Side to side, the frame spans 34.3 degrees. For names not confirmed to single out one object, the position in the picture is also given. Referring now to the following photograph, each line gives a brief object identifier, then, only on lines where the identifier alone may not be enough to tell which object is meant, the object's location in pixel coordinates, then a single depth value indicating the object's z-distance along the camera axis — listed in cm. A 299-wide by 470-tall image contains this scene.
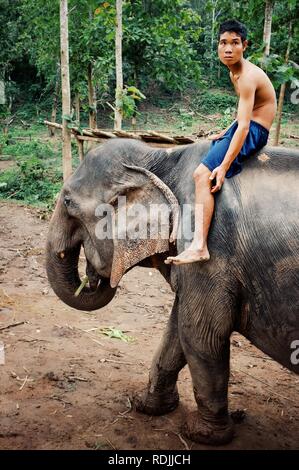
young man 264
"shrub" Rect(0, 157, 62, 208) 1166
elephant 262
